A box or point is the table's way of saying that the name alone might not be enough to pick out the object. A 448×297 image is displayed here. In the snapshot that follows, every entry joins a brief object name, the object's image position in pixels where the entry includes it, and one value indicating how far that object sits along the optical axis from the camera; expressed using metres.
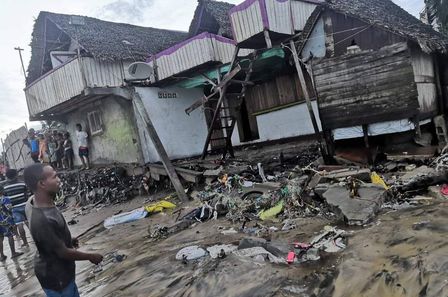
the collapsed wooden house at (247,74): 8.41
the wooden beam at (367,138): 8.52
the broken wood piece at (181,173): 9.49
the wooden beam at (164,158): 9.38
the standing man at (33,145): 14.74
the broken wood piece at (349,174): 6.53
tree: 13.55
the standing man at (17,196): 7.61
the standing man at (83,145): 14.30
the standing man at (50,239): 2.56
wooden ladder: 9.61
